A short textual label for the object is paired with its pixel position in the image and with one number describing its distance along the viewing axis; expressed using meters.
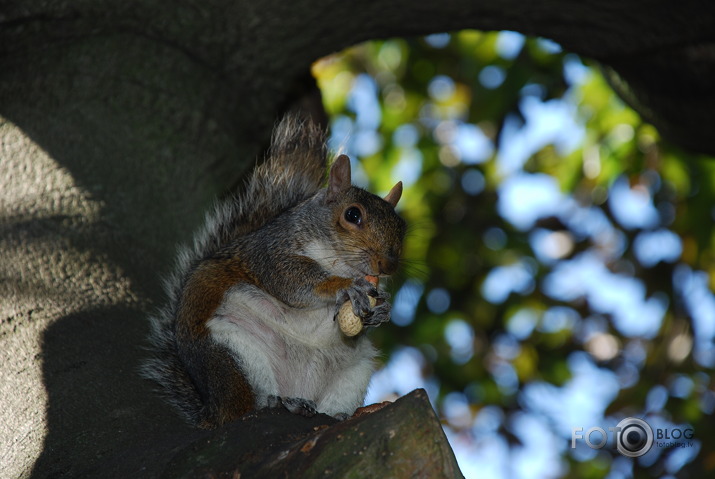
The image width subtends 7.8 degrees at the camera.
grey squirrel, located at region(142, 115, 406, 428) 3.50
